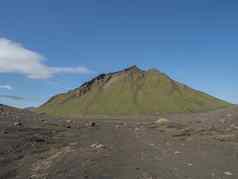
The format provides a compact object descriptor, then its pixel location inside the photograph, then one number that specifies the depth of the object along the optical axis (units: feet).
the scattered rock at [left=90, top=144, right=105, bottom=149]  62.92
